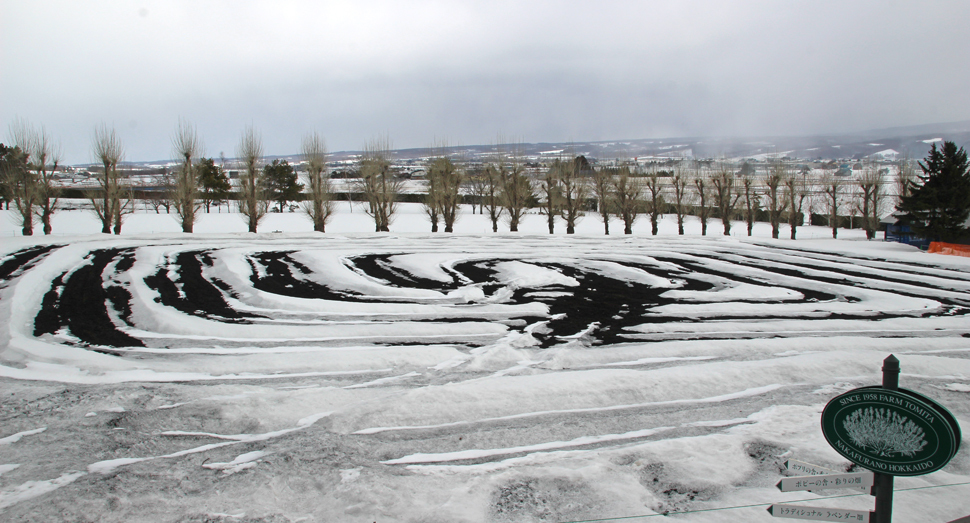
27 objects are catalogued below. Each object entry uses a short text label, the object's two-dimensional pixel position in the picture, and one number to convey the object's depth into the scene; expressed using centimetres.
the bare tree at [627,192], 4200
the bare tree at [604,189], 4297
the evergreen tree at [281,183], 6619
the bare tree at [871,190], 4232
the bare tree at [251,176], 3409
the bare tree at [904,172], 4201
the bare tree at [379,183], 3891
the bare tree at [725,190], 4234
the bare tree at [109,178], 3250
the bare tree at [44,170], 3167
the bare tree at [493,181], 4072
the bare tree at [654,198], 4172
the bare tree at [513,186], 4028
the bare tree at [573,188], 4028
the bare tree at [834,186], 4359
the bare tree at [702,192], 4262
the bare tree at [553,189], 4073
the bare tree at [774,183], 4056
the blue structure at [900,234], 3375
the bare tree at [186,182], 3275
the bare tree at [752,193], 4216
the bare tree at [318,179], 3634
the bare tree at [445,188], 3938
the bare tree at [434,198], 3975
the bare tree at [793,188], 3988
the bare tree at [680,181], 4425
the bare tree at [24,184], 3103
